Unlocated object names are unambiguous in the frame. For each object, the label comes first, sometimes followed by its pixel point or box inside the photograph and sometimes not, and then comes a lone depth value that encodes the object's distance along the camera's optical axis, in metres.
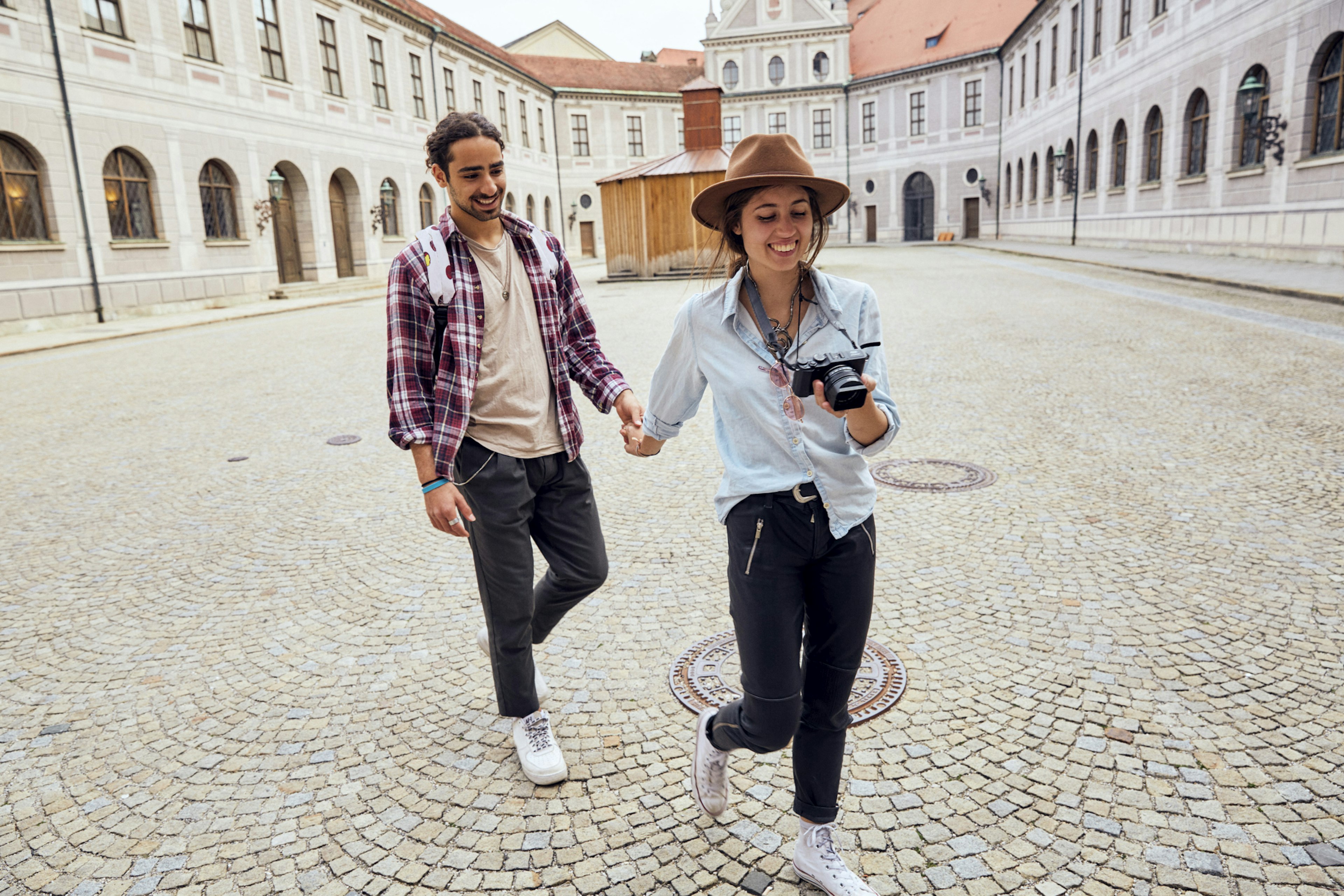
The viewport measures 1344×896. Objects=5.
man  2.74
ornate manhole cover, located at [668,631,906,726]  3.25
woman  2.21
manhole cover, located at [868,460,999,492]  5.82
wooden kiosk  27.20
